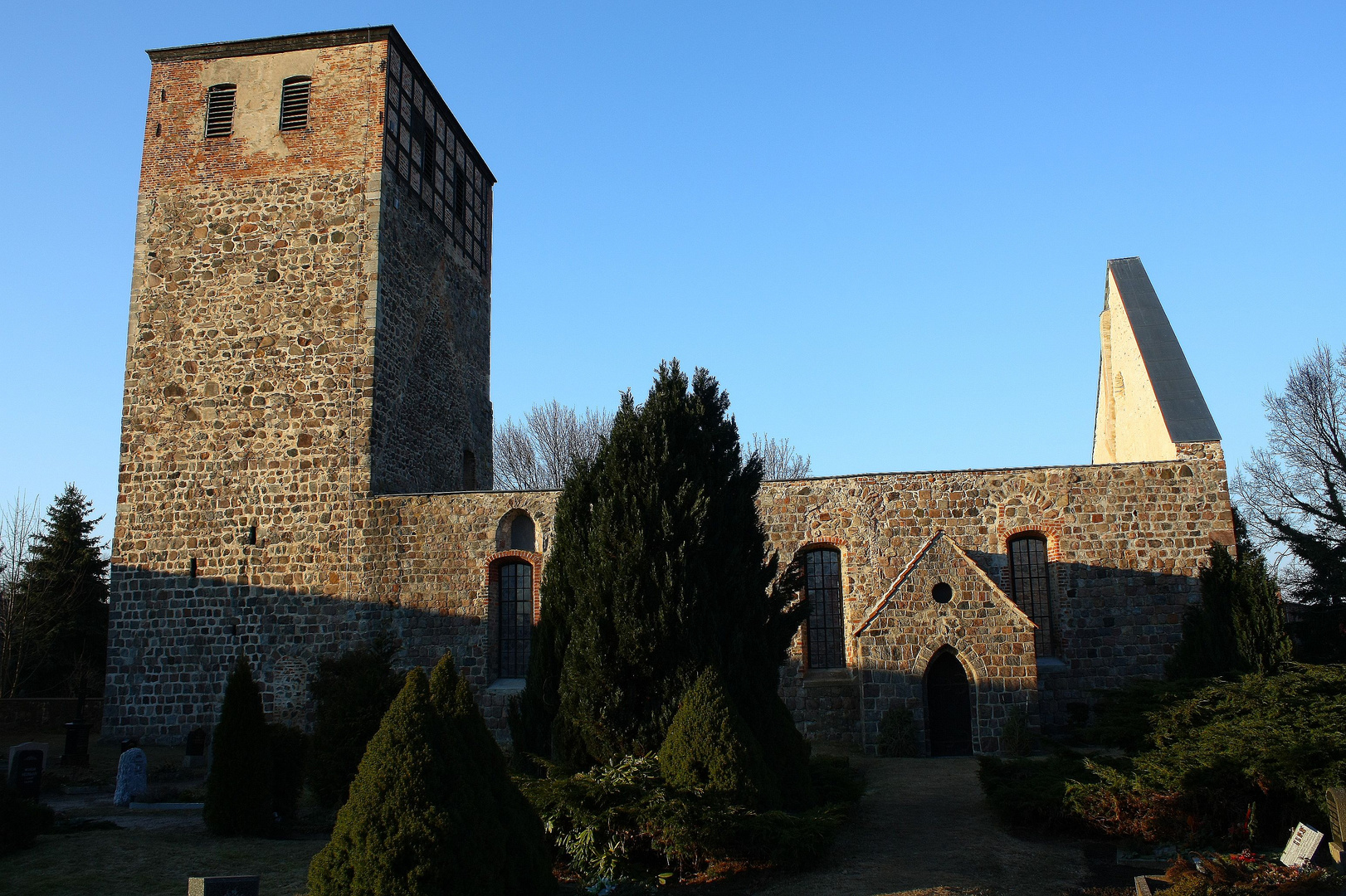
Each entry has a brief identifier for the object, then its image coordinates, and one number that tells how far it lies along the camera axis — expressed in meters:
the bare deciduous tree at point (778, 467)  38.31
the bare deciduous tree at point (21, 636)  25.56
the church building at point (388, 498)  15.92
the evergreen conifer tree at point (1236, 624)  13.51
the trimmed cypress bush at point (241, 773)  10.73
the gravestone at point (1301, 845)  8.50
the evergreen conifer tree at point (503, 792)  7.61
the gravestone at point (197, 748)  16.12
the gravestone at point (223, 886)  7.25
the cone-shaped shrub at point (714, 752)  9.15
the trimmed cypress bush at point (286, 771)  11.33
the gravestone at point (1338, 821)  8.81
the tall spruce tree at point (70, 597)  26.27
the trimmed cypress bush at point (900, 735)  14.41
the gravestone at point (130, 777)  12.85
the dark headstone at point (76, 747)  16.20
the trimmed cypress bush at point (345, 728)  12.09
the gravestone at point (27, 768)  13.03
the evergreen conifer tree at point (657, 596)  10.03
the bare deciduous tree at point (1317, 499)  21.72
